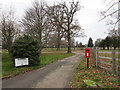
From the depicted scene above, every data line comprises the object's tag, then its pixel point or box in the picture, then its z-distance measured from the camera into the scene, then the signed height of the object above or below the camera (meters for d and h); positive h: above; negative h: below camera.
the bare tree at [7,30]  17.53 +2.81
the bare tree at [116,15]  6.25 +1.99
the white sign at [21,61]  8.35 -1.21
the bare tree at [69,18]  27.05 +7.33
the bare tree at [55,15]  25.25 +7.76
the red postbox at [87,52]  8.04 -0.53
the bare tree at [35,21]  21.90 +5.52
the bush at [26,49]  8.81 -0.21
